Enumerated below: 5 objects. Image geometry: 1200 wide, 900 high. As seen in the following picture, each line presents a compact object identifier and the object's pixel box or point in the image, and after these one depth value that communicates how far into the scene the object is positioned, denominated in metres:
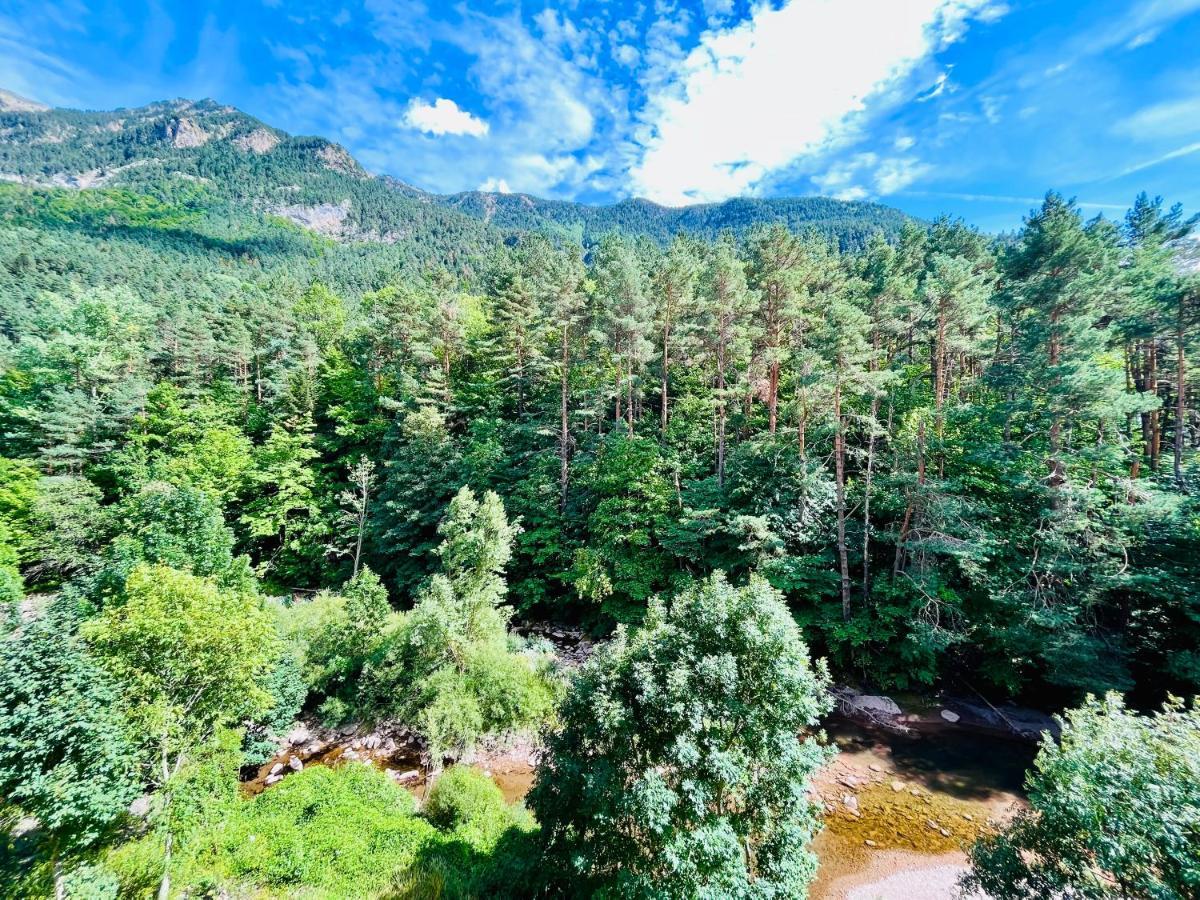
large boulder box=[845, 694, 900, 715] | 20.70
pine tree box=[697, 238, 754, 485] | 26.75
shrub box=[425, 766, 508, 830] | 14.83
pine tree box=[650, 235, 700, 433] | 30.53
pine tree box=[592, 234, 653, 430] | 28.50
